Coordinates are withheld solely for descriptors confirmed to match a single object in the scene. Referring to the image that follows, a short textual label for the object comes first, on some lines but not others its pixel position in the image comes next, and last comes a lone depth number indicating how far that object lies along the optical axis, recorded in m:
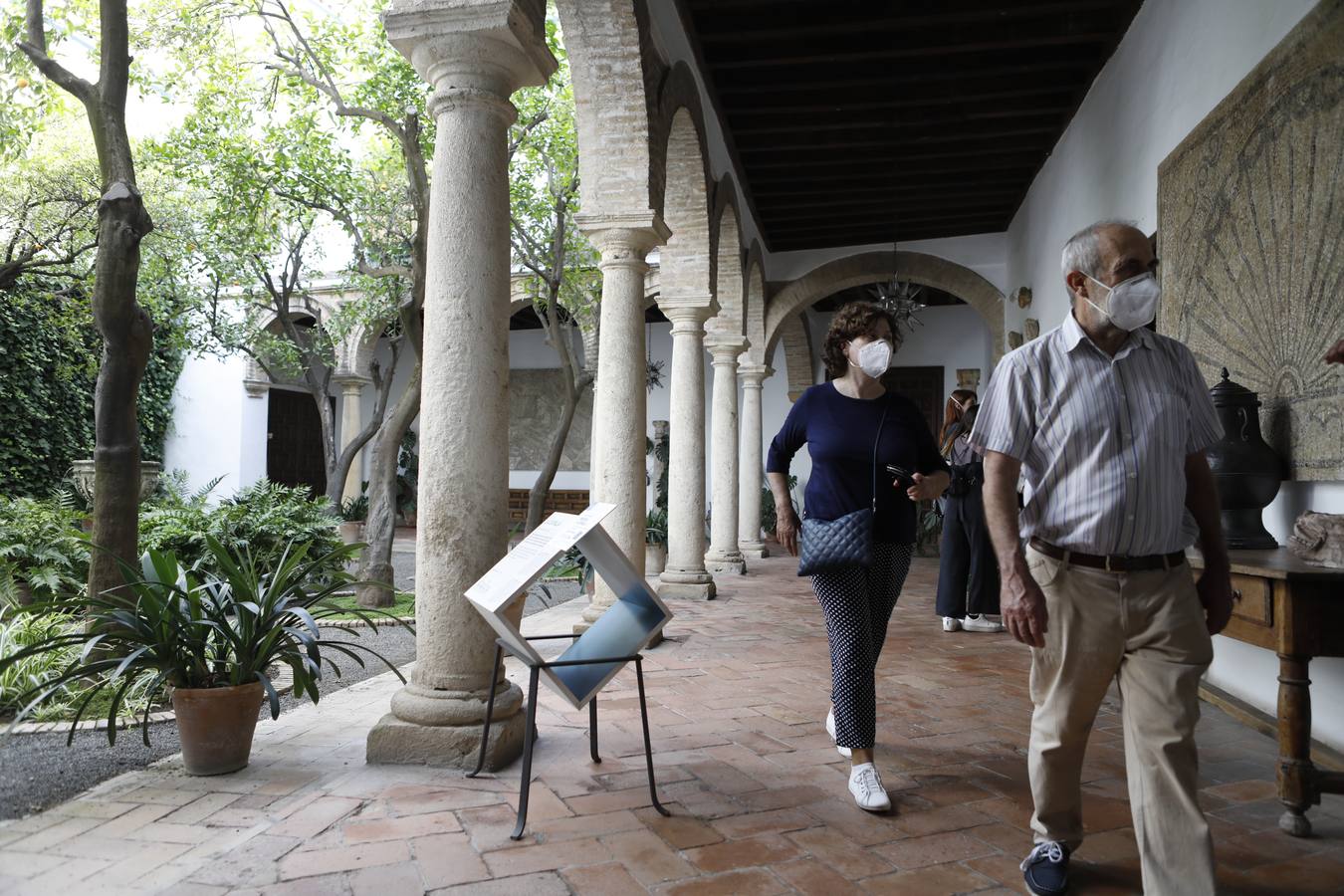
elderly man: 2.08
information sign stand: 2.66
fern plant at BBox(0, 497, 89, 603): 6.05
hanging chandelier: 10.23
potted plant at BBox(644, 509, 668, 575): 9.42
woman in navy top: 2.89
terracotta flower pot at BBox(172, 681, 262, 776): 3.06
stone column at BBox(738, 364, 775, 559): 12.18
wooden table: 2.63
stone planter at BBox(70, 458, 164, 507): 10.65
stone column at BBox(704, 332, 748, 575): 9.99
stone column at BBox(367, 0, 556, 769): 3.28
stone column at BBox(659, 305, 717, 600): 8.01
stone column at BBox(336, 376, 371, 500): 17.27
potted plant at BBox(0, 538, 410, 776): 3.07
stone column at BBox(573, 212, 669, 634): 5.63
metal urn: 3.50
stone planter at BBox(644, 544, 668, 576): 9.41
